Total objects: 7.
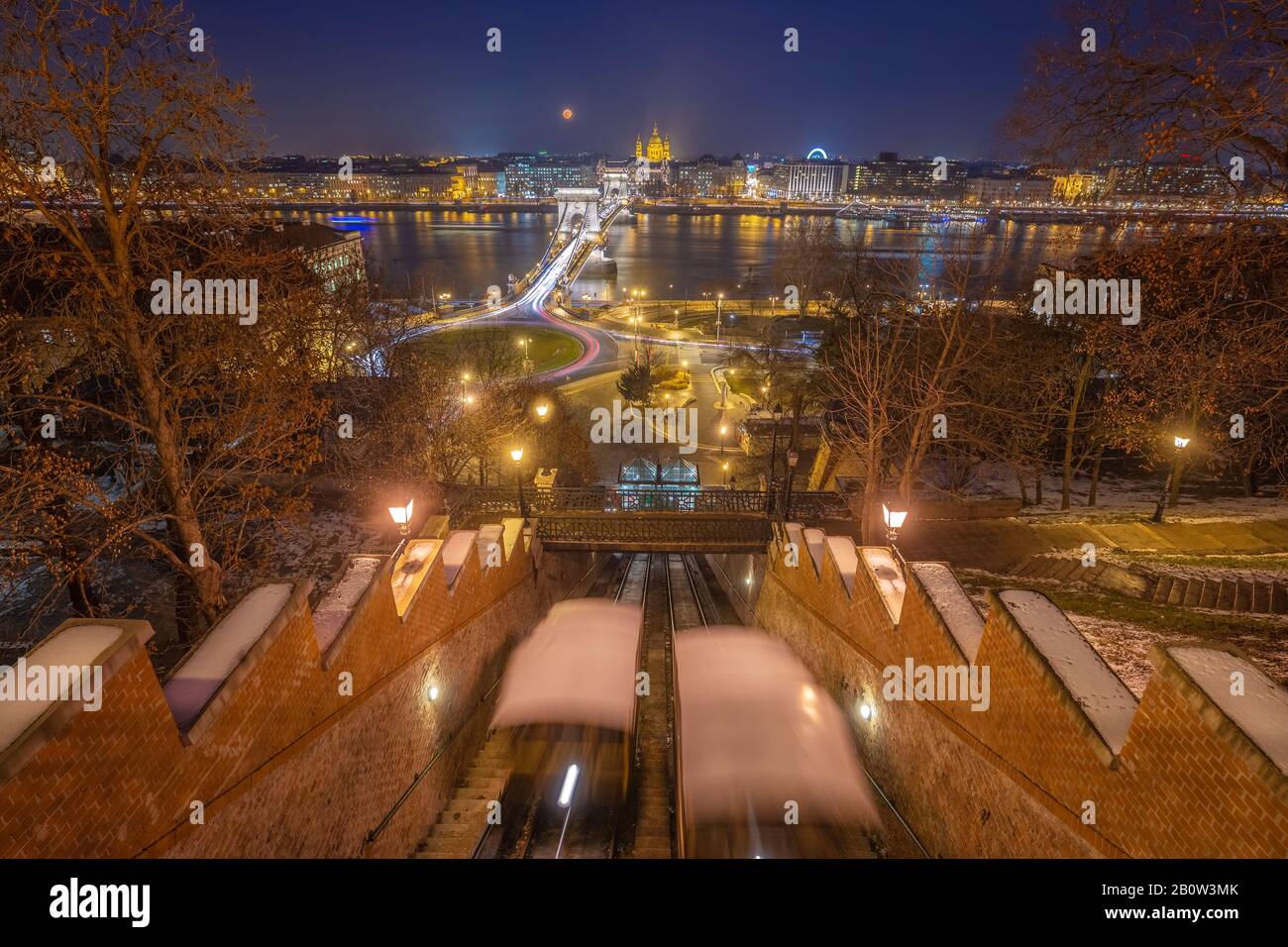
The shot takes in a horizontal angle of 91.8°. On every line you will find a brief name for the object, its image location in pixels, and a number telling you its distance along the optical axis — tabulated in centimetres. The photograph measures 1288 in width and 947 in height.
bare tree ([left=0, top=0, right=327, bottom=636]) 702
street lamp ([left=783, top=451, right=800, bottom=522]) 1334
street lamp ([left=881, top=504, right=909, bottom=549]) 1011
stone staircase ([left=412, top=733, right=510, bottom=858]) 796
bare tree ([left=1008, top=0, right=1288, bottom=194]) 580
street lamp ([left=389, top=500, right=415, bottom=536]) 978
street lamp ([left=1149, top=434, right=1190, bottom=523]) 1453
